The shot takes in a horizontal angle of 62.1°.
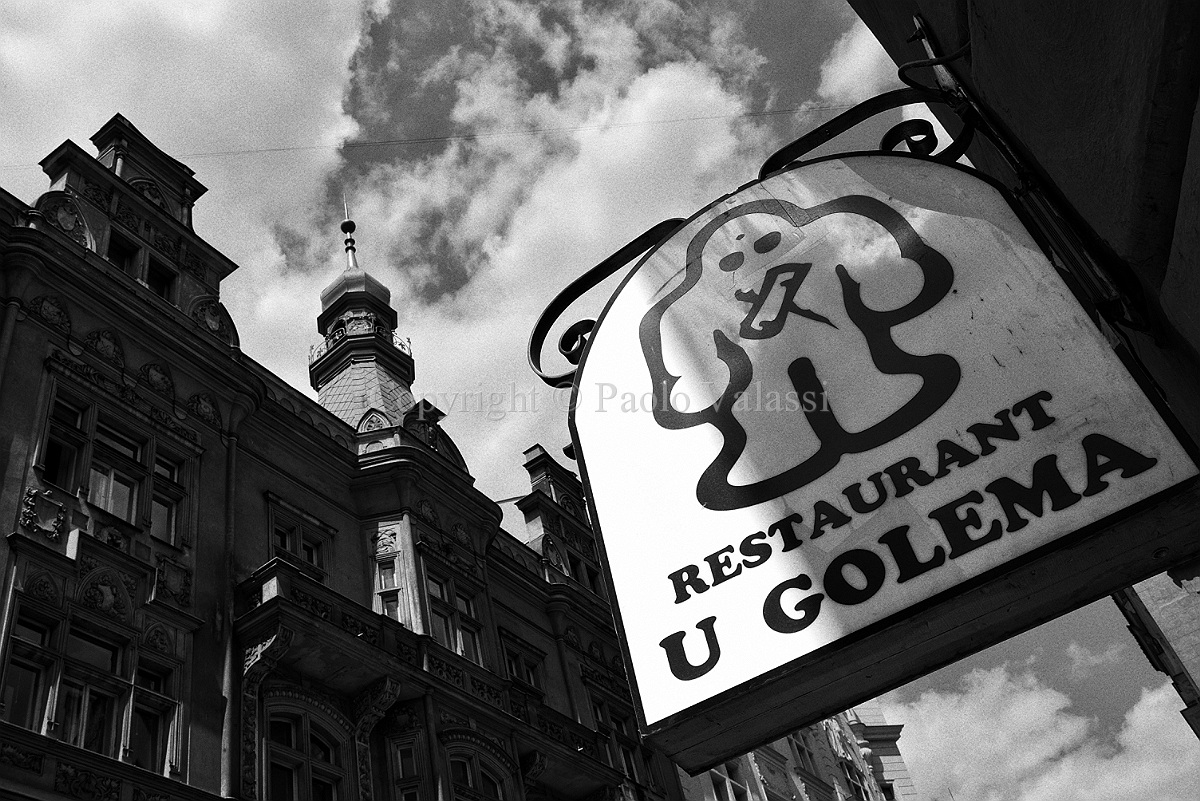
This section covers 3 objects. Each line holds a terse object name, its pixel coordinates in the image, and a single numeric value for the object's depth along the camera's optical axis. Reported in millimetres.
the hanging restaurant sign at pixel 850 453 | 2863
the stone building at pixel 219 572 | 12570
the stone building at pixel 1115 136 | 2275
